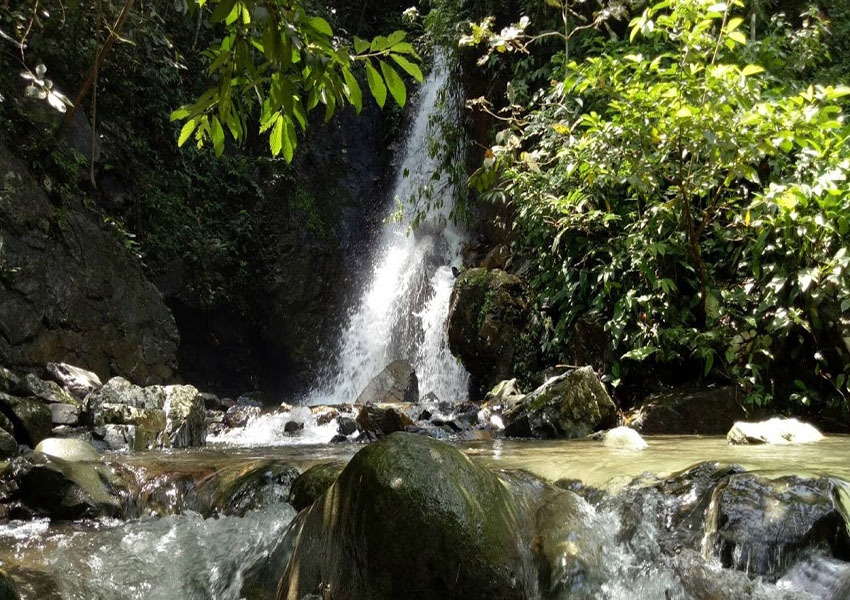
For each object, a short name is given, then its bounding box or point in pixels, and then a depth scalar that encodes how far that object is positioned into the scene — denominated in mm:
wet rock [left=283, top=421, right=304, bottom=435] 7684
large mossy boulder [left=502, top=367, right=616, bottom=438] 6156
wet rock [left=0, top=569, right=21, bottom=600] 2510
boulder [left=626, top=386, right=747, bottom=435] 5930
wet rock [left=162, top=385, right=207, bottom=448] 6578
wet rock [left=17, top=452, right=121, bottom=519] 4035
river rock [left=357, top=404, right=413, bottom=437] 6840
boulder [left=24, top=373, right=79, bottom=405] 6551
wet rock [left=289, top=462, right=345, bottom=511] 3666
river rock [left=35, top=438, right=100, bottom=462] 4734
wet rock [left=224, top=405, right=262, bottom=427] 8241
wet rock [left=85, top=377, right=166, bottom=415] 6996
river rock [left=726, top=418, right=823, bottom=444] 4773
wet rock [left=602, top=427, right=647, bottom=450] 4910
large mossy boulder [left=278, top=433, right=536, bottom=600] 2389
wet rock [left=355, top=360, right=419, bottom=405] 10777
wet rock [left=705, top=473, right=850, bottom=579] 2541
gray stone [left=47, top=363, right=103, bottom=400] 7559
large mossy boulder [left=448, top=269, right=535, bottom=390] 9148
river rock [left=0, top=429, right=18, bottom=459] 5074
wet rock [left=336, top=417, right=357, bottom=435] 7141
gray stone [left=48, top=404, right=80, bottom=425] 6336
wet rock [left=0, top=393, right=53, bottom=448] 5707
